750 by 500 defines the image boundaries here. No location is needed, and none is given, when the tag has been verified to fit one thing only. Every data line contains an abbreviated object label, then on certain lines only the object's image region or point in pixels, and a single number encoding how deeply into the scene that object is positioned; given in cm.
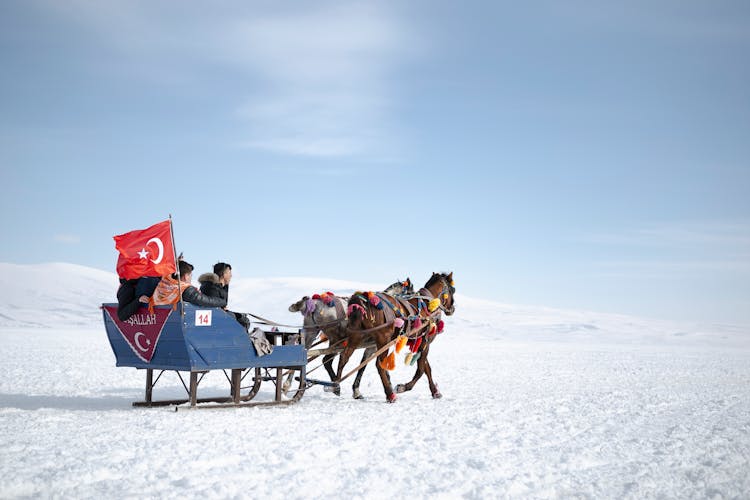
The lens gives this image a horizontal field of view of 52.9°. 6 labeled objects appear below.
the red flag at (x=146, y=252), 944
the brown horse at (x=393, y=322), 1195
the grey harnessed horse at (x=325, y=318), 1193
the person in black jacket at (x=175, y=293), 953
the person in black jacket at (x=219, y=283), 1037
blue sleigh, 956
